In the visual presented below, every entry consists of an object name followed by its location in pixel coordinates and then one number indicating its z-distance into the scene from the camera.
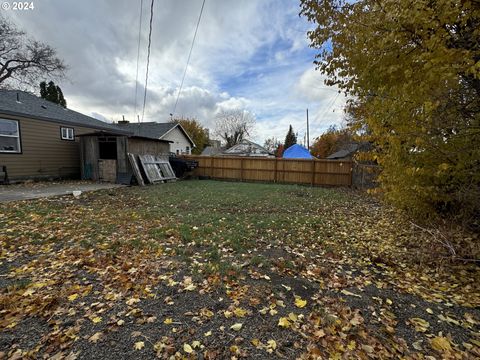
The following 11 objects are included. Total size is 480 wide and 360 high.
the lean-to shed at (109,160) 11.39
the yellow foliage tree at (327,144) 29.61
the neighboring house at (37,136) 9.95
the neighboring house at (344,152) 20.44
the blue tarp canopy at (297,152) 22.52
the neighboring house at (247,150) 34.88
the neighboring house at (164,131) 22.30
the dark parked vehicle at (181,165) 14.92
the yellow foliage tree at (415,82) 2.79
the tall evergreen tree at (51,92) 25.54
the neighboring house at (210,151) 38.56
